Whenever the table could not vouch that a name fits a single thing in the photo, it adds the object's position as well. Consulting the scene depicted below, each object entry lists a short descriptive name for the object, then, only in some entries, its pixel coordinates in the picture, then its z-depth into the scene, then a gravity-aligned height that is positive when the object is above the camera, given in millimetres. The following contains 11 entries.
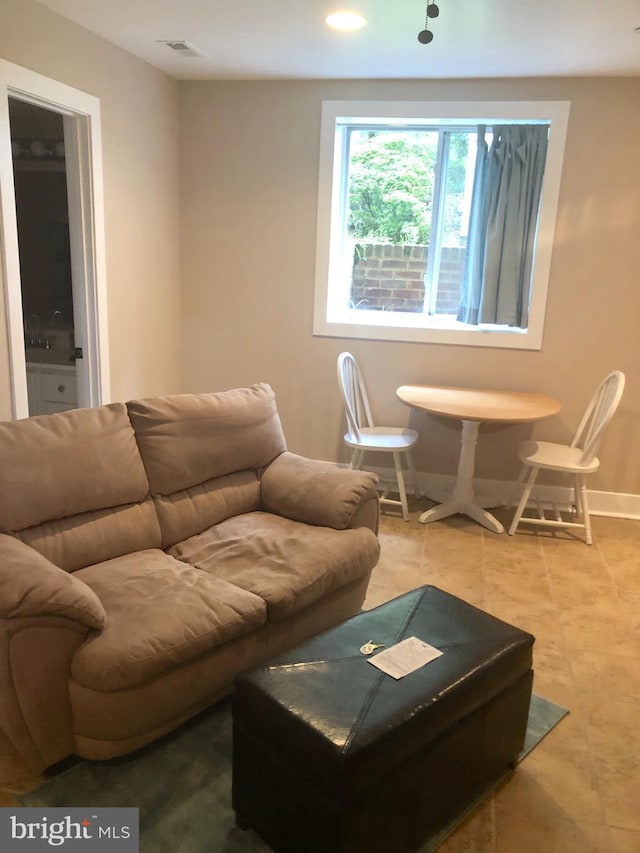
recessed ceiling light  2863 +1127
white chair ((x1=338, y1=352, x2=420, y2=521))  3846 -946
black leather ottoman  1466 -1077
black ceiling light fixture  2658 +1071
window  3852 +377
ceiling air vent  3346 +1142
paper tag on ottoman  1688 -986
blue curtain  3842 +352
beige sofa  1771 -1001
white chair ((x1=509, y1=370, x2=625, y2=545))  3534 -938
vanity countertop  4016 -563
